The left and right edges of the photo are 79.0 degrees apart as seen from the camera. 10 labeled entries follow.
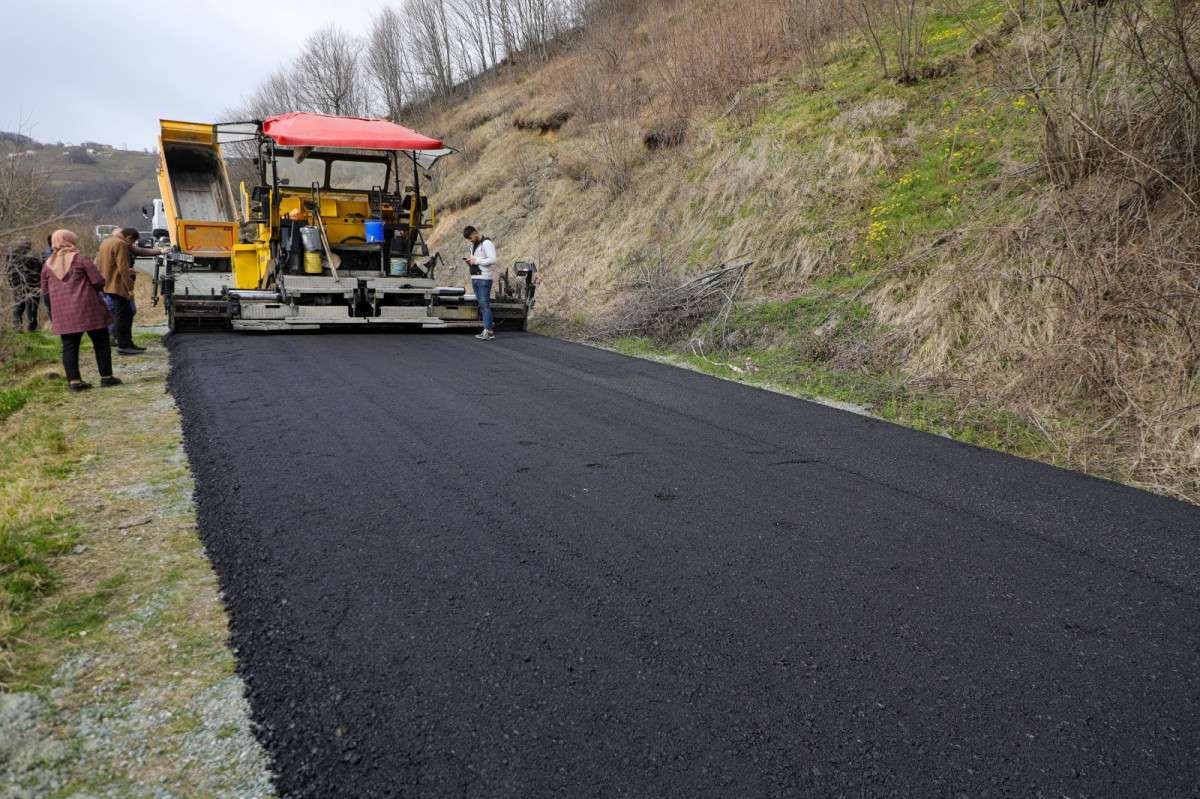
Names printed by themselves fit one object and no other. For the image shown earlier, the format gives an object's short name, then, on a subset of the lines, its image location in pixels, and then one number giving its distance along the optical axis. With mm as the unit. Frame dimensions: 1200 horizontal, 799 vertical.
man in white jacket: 11195
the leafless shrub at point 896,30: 11977
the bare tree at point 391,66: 39438
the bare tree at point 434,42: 37719
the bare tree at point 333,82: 40281
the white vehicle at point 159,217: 16422
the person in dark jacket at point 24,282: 10344
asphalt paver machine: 10484
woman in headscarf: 6895
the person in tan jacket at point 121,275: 8758
